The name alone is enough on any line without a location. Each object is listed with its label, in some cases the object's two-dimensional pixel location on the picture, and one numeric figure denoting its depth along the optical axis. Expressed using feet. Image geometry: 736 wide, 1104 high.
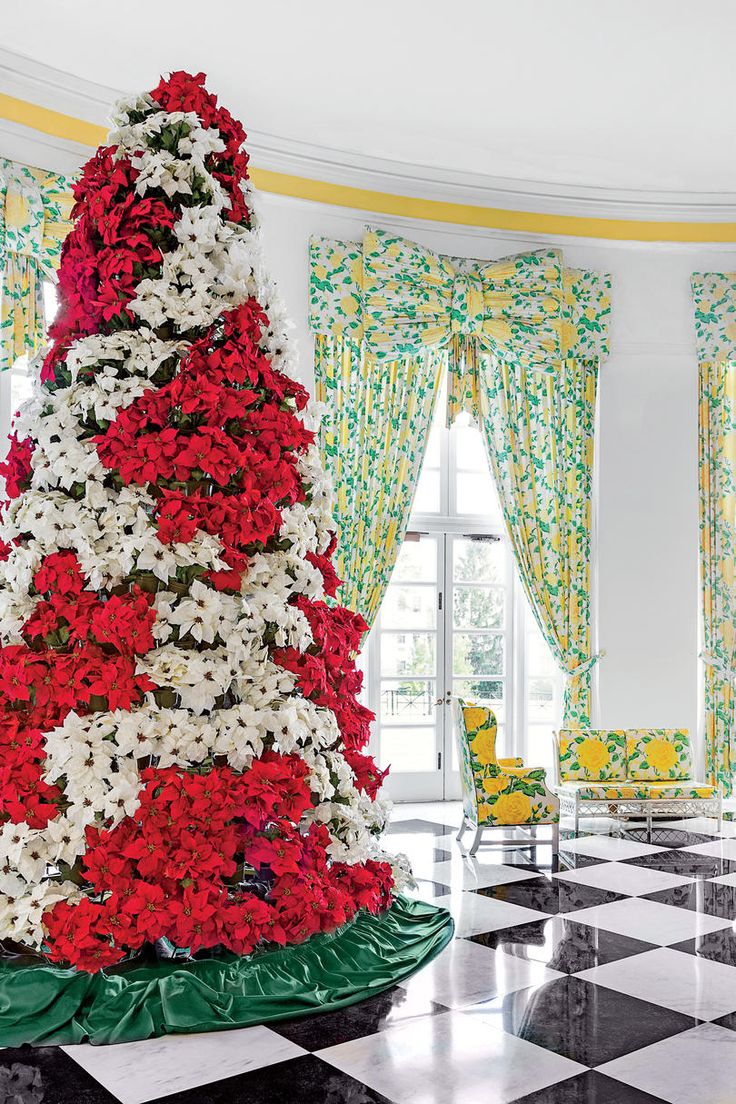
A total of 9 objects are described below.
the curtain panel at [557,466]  25.18
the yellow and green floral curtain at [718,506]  26.07
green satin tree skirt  11.19
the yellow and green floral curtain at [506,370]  23.71
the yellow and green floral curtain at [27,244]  19.15
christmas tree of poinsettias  12.12
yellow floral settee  21.40
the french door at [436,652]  25.12
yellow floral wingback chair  19.26
